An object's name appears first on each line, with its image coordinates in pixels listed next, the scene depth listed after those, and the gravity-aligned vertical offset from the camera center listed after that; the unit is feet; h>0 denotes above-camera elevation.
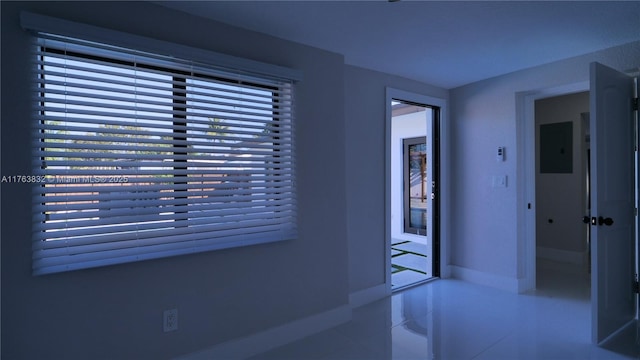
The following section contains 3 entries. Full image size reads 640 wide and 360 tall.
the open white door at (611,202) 7.77 -0.57
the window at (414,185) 21.18 -0.32
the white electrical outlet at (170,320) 6.81 -2.88
